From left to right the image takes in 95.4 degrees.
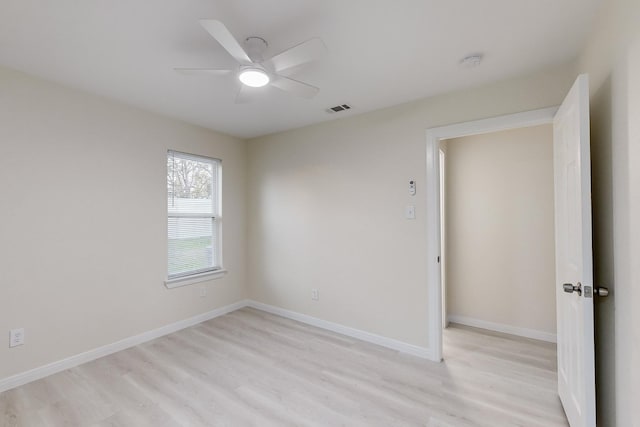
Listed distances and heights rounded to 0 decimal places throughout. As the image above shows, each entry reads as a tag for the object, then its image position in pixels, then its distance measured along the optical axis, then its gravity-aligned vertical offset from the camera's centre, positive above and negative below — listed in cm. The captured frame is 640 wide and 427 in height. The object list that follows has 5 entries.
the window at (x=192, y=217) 339 +0
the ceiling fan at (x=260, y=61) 146 +89
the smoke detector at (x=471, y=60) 200 +108
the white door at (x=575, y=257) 143 -24
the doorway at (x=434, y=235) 260 -18
